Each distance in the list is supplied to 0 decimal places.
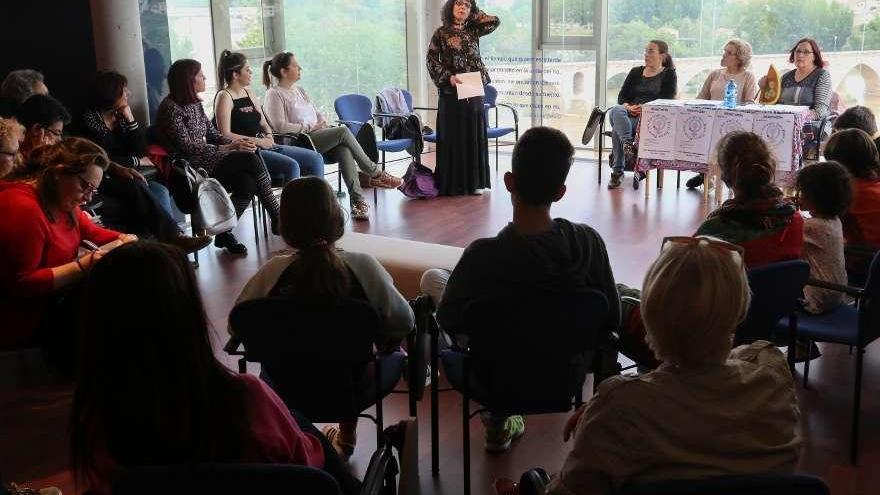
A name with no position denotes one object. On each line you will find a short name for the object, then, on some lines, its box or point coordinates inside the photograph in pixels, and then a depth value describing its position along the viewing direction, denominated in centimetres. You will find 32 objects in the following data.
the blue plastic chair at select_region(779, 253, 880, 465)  281
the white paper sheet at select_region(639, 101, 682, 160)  666
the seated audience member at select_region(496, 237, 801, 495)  154
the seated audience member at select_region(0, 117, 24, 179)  340
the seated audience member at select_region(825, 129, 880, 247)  356
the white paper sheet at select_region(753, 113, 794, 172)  607
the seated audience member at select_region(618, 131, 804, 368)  301
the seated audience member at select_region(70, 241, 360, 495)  149
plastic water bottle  647
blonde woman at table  671
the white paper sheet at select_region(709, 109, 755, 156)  628
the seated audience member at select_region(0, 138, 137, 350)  317
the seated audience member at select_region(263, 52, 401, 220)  643
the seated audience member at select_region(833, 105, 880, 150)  512
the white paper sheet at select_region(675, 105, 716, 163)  648
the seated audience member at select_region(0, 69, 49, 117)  494
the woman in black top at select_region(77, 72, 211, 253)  492
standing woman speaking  688
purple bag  703
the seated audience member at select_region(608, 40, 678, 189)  723
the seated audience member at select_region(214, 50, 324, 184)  594
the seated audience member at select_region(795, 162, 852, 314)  322
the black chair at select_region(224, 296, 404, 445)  240
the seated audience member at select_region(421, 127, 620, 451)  253
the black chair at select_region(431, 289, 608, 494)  240
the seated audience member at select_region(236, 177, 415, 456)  246
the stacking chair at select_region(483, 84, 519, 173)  748
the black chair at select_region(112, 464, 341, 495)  145
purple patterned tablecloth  608
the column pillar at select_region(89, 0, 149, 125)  542
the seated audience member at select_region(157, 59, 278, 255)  551
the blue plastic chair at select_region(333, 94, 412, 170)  704
